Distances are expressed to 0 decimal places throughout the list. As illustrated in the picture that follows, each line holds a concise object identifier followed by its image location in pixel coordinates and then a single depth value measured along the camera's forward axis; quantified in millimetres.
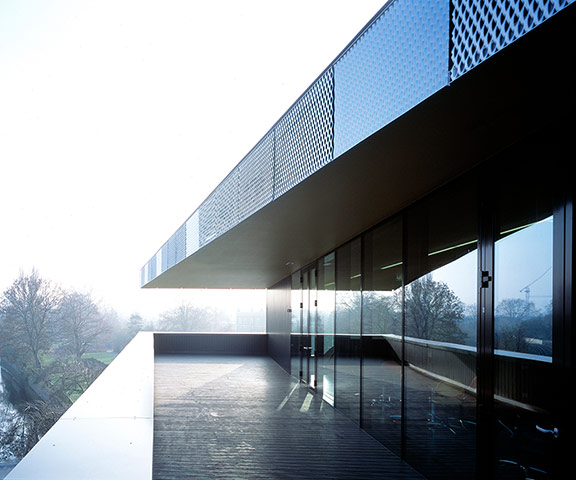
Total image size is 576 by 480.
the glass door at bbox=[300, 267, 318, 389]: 10883
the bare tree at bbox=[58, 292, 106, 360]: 30281
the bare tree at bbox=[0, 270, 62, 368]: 28125
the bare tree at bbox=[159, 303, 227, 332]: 33938
